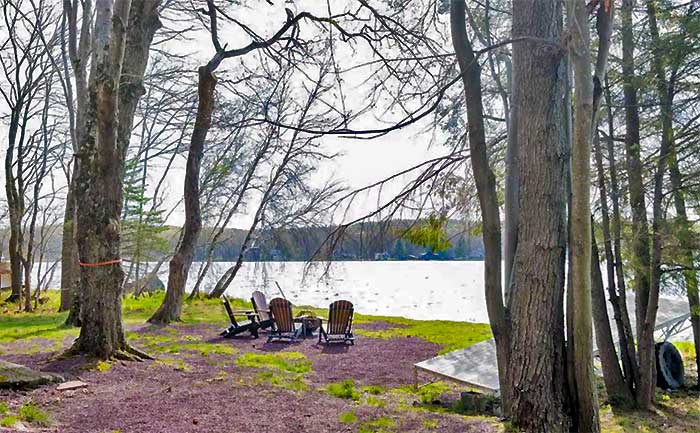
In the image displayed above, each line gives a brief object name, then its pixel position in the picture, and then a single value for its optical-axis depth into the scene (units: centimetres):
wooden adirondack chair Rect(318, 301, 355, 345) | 880
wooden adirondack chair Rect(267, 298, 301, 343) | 905
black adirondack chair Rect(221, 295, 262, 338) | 908
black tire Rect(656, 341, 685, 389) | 679
